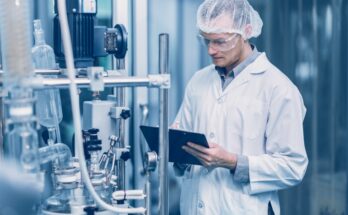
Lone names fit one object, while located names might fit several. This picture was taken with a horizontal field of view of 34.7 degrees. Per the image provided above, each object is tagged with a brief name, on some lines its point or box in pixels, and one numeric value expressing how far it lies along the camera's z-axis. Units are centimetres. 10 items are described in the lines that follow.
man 181
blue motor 143
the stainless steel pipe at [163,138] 127
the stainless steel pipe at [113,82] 112
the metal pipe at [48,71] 140
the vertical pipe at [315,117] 281
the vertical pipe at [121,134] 152
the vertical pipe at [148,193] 134
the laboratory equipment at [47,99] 141
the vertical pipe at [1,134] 135
